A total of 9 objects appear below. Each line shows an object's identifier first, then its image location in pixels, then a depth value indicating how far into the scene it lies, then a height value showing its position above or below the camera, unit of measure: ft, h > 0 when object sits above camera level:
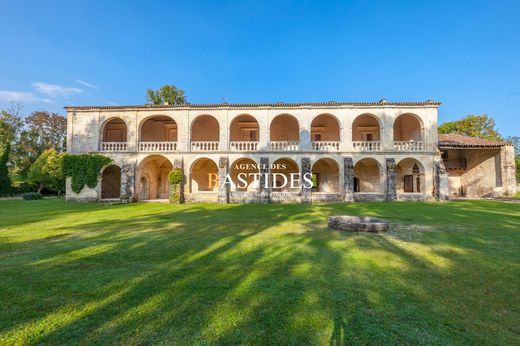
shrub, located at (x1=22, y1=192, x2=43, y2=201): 74.69 -5.38
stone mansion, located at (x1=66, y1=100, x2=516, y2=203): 62.34 +8.54
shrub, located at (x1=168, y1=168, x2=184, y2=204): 60.44 -0.96
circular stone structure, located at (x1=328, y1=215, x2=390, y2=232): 25.20 -4.59
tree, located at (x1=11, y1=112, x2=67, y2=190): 102.99 +17.76
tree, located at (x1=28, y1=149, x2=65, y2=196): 82.99 +2.96
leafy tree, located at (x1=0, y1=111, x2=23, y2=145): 102.17 +23.40
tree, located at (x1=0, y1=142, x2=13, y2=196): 86.63 +1.49
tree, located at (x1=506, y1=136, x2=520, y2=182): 161.68 +28.73
